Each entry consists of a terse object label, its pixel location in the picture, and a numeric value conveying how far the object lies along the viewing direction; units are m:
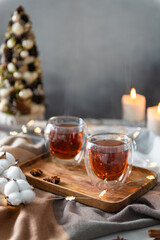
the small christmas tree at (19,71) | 1.82
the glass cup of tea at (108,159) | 0.89
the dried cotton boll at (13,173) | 0.85
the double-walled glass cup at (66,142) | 1.08
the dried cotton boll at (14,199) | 0.79
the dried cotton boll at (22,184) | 0.81
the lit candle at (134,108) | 1.88
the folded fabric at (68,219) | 0.73
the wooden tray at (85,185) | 0.84
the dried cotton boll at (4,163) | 0.88
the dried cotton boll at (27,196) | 0.81
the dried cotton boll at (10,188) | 0.79
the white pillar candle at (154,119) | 1.53
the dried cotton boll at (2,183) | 0.82
